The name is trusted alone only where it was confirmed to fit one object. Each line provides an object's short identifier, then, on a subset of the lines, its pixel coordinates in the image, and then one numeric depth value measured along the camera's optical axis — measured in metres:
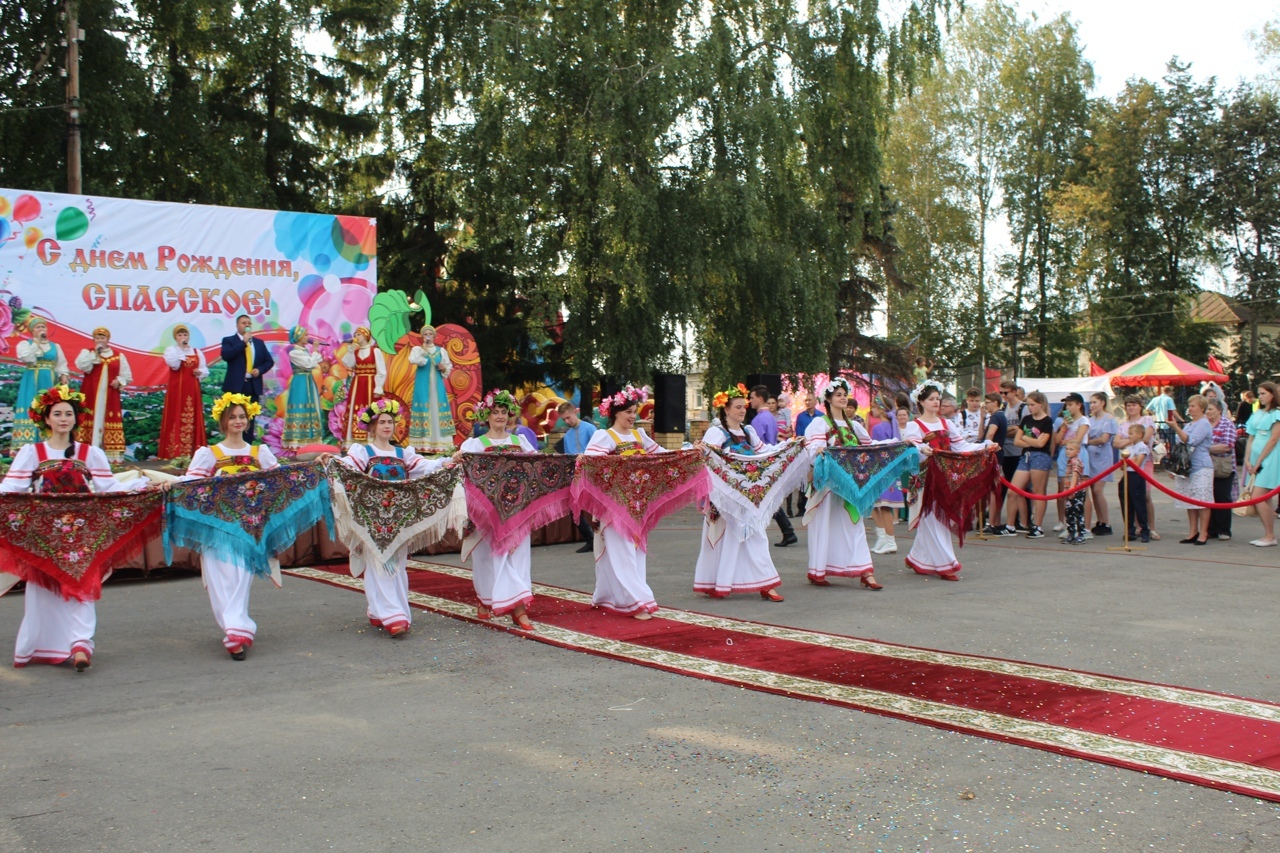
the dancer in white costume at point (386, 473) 7.27
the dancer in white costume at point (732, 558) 8.54
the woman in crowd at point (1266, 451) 11.41
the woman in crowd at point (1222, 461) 12.09
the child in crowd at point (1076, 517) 11.77
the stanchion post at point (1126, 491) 11.10
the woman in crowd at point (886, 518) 11.20
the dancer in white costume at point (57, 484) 6.51
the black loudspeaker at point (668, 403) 15.21
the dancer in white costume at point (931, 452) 9.52
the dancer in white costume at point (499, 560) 7.50
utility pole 17.59
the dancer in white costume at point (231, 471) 6.70
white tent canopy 27.14
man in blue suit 13.76
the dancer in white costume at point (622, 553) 7.83
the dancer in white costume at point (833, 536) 9.02
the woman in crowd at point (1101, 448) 12.41
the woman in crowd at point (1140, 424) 12.08
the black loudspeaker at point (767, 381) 16.62
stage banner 12.74
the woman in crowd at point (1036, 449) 12.30
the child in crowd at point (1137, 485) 11.83
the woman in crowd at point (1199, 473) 11.82
